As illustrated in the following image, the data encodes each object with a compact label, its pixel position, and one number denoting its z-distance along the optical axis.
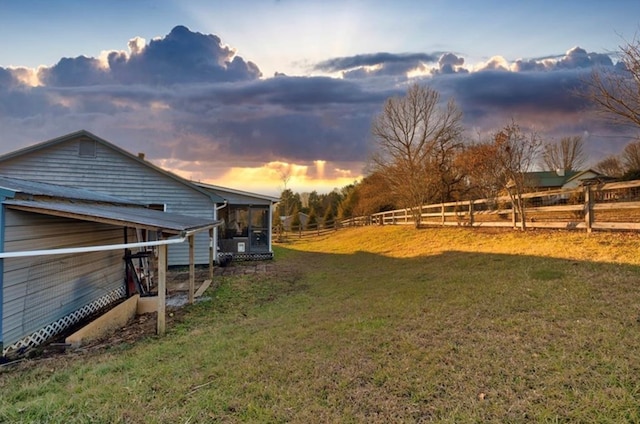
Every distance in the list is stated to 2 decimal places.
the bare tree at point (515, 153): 11.20
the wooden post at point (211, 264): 10.33
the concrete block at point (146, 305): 7.14
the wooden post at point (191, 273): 7.51
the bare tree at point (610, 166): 31.71
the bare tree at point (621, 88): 7.74
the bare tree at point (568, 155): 37.56
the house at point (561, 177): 33.16
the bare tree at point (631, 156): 25.09
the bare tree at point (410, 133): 20.28
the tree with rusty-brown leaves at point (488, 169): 11.77
